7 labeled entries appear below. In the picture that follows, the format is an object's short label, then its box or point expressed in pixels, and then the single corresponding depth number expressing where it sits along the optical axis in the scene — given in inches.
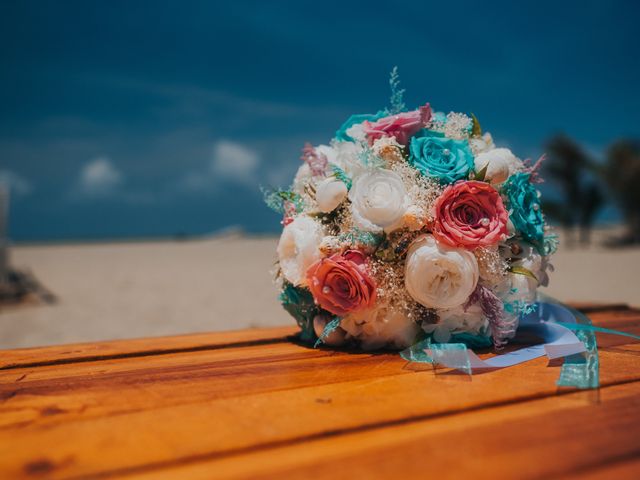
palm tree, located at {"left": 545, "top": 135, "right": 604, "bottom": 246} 711.7
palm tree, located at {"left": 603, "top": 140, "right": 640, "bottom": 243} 664.2
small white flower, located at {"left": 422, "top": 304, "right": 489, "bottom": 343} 21.7
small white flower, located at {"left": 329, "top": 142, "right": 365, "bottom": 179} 22.8
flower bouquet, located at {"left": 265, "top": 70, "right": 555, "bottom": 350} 20.9
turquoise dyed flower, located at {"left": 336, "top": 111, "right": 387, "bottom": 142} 25.2
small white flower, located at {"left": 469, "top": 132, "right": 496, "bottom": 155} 24.0
